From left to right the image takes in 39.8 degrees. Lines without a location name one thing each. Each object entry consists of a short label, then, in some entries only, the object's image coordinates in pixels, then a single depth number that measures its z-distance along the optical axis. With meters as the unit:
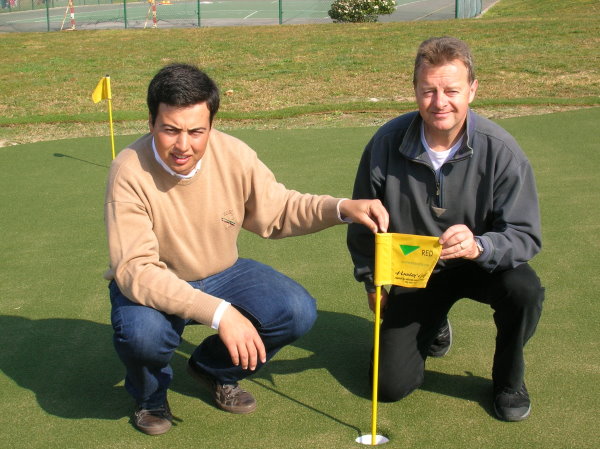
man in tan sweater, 2.72
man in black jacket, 2.90
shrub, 20.45
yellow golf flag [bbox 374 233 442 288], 2.64
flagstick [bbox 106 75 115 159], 6.19
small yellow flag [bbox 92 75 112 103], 6.36
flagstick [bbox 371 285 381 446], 2.68
